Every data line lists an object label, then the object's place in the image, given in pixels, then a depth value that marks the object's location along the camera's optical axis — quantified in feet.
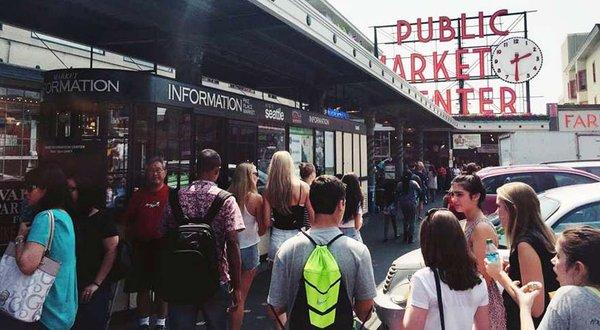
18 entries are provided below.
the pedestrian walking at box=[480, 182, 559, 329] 8.52
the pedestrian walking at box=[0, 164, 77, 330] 8.90
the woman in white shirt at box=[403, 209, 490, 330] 7.44
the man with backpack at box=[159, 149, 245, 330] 10.43
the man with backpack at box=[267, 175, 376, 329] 7.37
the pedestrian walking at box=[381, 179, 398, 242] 34.86
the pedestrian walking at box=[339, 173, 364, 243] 16.83
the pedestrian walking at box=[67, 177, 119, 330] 11.14
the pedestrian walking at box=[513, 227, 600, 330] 5.92
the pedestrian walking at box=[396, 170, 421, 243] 33.24
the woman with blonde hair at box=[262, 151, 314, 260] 15.51
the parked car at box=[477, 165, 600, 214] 27.43
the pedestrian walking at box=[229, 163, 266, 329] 15.70
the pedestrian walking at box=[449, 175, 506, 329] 8.66
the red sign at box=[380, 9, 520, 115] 114.32
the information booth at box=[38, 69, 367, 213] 18.89
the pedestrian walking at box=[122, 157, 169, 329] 15.92
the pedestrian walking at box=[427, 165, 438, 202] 68.05
